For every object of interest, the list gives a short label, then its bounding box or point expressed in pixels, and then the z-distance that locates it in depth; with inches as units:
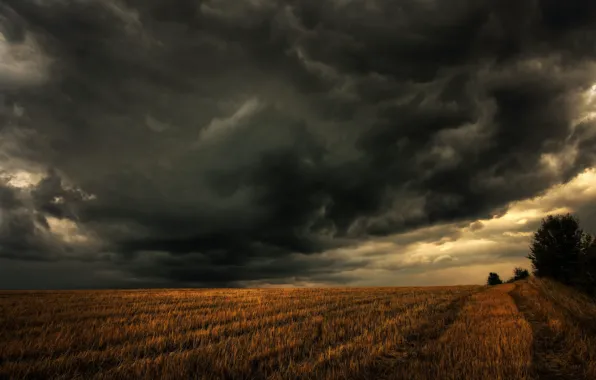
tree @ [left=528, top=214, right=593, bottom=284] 1710.1
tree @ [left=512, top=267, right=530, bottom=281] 3899.4
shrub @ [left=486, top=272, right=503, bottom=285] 4163.4
